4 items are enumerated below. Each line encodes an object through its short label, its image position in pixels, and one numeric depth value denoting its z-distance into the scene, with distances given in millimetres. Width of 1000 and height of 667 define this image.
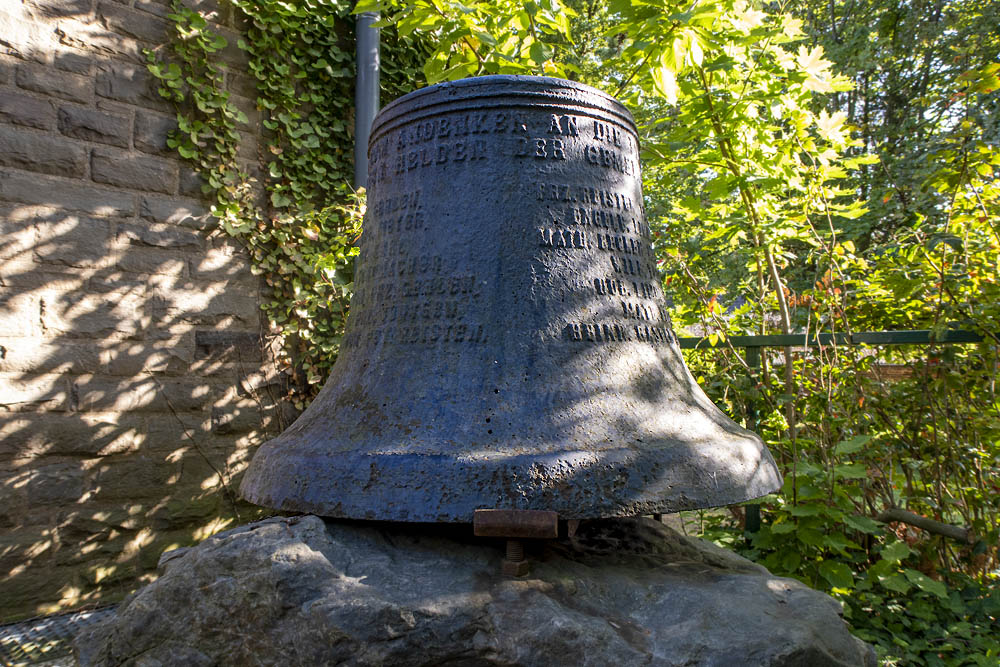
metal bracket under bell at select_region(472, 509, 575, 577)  1405
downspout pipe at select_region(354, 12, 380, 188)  4039
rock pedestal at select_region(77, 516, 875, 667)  1326
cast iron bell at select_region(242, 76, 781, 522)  1508
